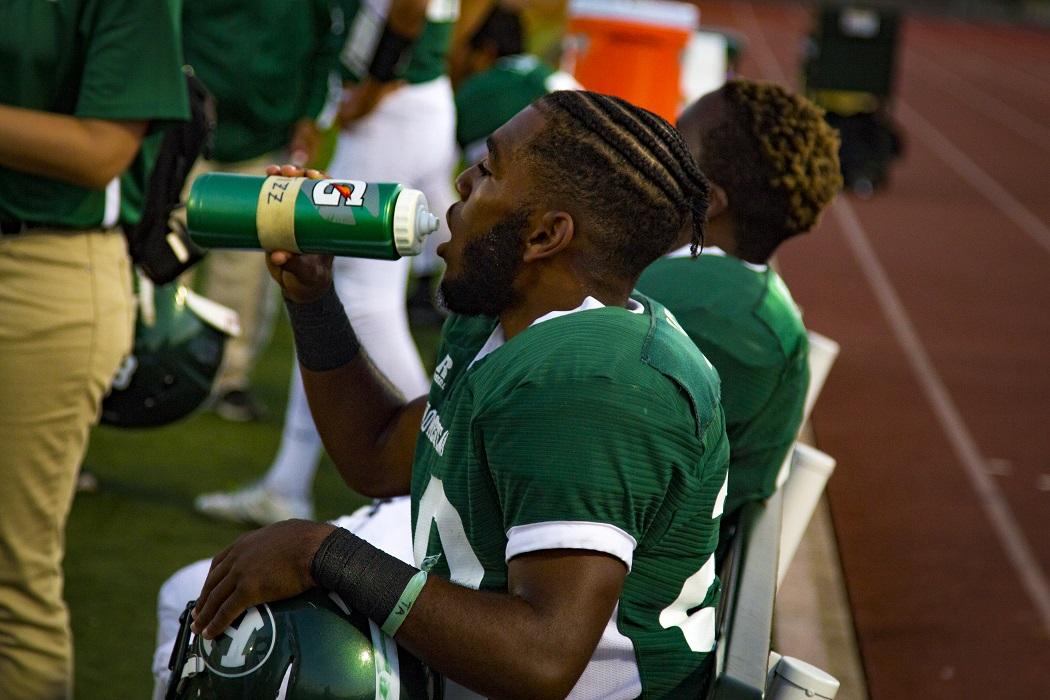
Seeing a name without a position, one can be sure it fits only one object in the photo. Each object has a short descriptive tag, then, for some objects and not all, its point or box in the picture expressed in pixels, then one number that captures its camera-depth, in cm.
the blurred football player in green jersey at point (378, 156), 905
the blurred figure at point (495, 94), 1078
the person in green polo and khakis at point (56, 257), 525
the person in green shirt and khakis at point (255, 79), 956
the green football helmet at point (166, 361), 693
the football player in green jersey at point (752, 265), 535
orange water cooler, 1274
